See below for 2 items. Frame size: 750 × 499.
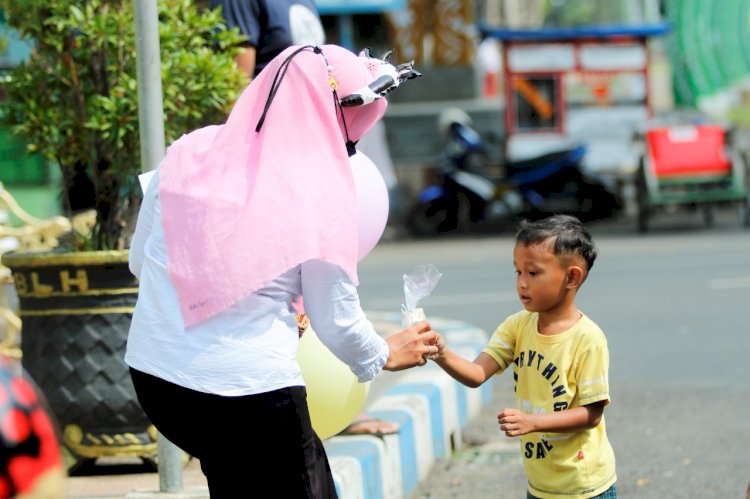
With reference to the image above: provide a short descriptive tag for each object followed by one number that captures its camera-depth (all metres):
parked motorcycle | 26.27
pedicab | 25.16
